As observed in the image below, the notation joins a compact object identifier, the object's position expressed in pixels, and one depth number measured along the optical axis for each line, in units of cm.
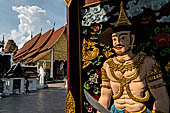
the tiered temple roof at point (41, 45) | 2847
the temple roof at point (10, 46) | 4181
